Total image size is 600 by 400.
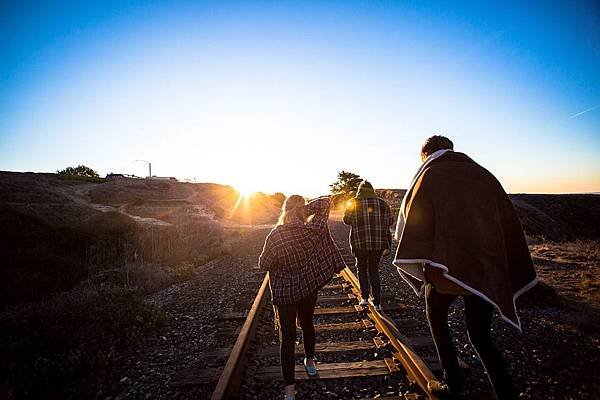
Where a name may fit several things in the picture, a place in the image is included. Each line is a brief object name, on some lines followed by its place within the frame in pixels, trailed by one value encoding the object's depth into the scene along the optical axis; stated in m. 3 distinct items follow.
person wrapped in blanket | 2.23
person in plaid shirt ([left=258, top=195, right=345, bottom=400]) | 2.76
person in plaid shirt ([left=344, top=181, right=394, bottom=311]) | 4.71
